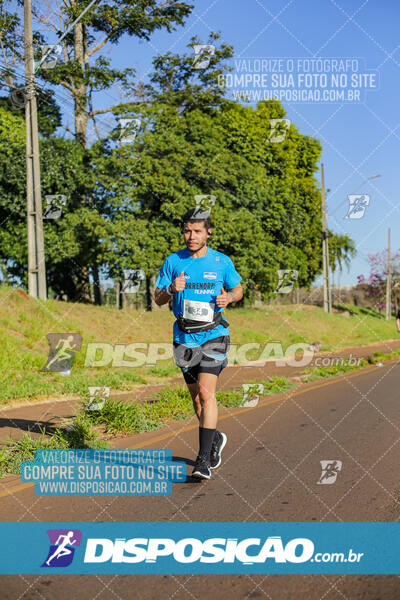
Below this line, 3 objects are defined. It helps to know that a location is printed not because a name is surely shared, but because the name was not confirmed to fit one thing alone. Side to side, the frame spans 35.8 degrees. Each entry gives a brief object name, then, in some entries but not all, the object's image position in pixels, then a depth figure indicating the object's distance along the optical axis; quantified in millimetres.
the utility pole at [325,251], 31172
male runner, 5348
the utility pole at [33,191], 16812
